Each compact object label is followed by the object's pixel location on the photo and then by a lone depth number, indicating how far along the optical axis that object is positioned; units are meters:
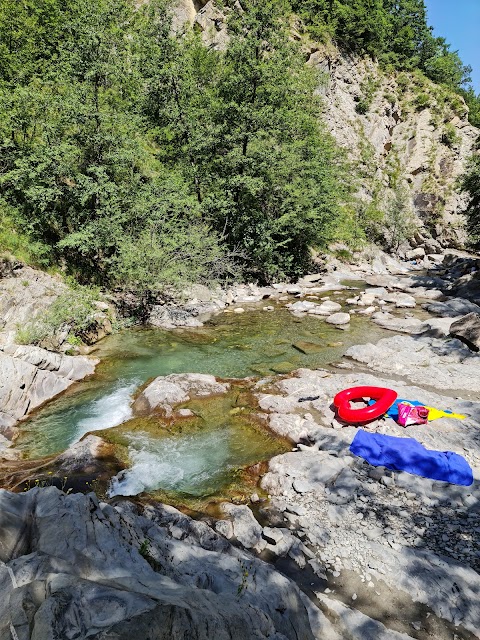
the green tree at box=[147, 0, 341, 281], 22.73
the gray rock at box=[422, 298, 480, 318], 18.11
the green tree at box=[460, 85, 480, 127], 58.72
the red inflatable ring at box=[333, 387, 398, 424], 8.38
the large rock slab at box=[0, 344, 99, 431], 9.20
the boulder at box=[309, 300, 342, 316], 19.13
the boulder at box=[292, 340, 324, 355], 14.01
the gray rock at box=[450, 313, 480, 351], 12.40
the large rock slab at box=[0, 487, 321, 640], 2.33
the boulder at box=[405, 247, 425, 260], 41.00
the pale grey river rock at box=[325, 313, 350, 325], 17.28
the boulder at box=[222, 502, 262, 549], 5.45
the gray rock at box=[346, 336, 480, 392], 10.66
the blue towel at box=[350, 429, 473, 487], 6.55
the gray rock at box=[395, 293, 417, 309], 20.59
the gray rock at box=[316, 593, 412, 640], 3.98
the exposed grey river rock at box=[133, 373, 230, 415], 9.55
